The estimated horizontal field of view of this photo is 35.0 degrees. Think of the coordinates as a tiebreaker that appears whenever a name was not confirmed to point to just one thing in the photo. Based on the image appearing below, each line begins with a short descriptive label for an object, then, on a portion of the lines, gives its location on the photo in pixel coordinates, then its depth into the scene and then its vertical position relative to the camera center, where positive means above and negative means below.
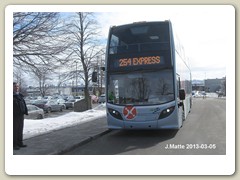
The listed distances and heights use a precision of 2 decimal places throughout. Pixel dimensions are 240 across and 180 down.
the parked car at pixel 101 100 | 44.49 -1.53
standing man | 9.60 -0.73
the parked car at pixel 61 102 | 32.34 -1.31
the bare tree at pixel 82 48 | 11.64 +1.60
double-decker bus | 11.56 +0.33
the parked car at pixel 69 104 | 36.03 -1.59
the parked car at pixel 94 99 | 43.88 -1.39
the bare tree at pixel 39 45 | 12.63 +1.47
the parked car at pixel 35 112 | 18.71 -1.25
